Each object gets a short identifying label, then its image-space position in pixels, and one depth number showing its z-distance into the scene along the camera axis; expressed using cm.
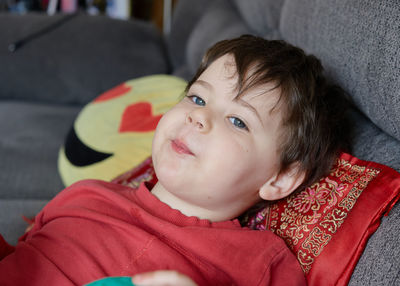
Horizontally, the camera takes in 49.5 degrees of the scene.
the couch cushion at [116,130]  124
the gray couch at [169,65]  76
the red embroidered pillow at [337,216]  74
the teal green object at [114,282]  61
